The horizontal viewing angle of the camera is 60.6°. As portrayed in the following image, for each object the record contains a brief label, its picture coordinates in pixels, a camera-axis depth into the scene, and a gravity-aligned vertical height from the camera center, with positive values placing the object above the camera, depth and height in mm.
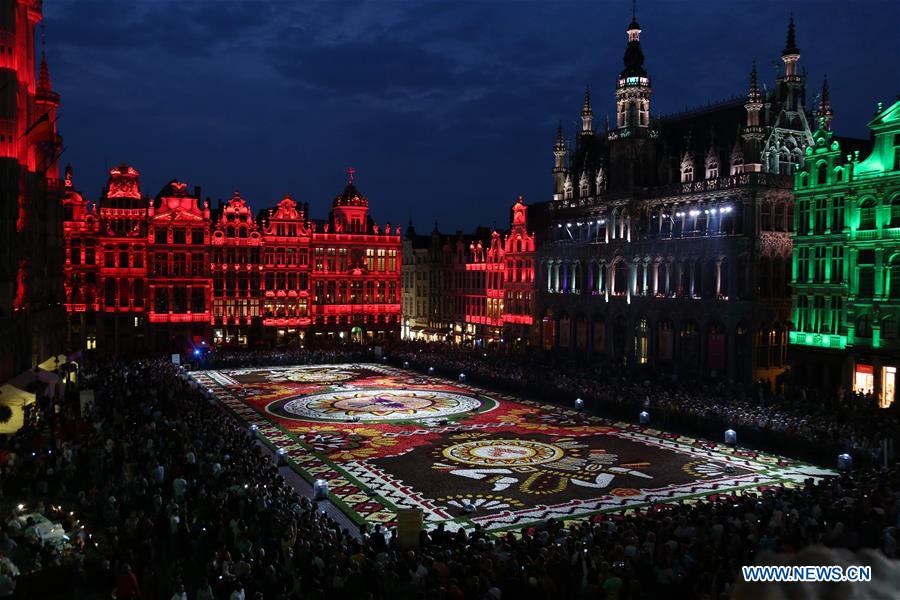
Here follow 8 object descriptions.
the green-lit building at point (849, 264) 38062 +1394
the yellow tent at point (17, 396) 30156 -4629
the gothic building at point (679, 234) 48344 +3867
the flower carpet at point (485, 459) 25047 -6890
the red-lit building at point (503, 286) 71062 -6
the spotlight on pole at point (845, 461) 27312 -6088
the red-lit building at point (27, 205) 33719 +3983
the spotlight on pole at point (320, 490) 25219 -6742
